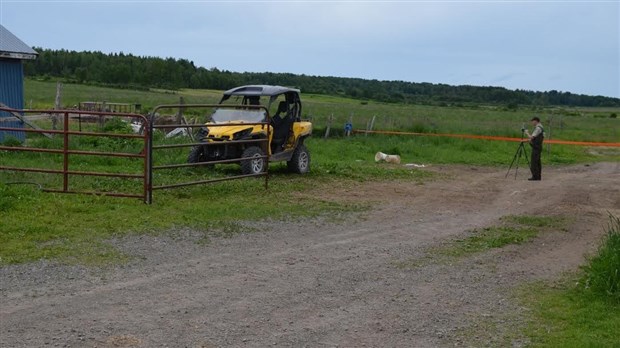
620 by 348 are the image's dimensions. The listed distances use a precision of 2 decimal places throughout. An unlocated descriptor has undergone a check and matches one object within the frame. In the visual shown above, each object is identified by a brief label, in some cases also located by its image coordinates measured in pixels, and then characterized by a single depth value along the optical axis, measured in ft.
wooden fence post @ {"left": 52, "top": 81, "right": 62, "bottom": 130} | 72.56
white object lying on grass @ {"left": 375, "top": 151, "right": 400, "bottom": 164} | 71.46
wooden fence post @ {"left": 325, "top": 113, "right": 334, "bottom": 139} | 96.25
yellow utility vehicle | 50.14
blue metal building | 69.56
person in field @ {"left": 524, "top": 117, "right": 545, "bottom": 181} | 63.46
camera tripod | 66.64
